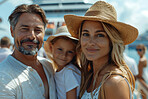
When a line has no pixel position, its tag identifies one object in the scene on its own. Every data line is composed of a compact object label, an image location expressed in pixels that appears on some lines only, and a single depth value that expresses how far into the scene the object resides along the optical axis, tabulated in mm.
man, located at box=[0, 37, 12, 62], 3943
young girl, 1694
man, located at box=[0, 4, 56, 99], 1412
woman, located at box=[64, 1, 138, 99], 1289
